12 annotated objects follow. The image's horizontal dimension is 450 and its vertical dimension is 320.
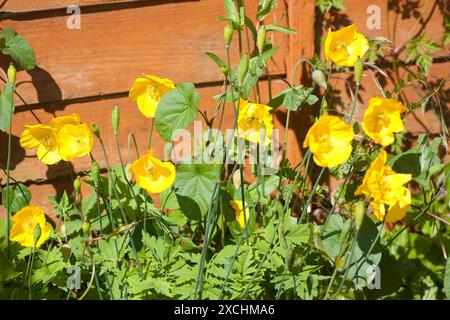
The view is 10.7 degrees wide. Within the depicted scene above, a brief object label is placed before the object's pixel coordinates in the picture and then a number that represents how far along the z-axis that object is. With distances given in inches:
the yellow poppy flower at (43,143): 117.0
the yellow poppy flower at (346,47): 115.2
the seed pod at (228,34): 110.6
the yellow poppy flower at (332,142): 112.4
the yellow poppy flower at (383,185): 110.6
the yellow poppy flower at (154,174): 113.7
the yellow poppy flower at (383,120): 110.9
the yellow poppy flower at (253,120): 115.2
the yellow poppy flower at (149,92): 116.0
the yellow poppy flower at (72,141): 114.7
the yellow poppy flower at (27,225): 114.6
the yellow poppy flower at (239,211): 116.9
